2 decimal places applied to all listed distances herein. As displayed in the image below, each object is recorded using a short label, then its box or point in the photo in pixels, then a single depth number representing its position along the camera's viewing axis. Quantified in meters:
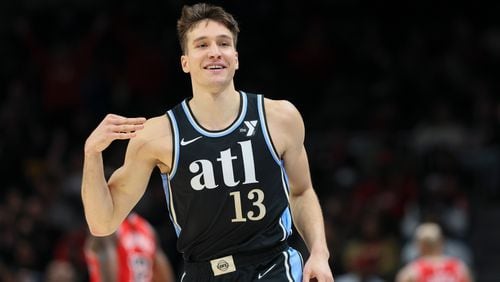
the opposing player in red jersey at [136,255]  16.36
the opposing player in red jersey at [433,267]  20.05
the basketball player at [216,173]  10.11
